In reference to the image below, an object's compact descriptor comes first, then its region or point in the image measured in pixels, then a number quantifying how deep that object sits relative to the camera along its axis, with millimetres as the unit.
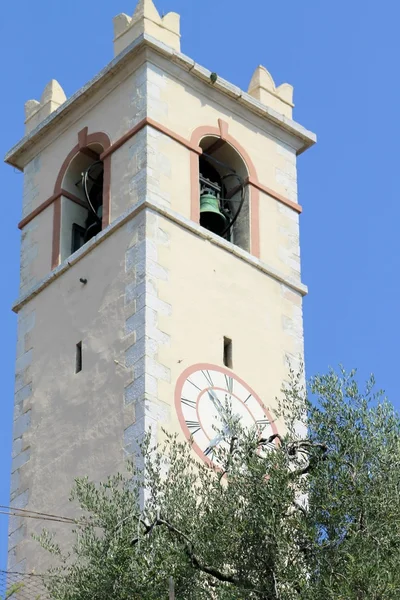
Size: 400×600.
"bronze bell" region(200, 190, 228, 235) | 23484
